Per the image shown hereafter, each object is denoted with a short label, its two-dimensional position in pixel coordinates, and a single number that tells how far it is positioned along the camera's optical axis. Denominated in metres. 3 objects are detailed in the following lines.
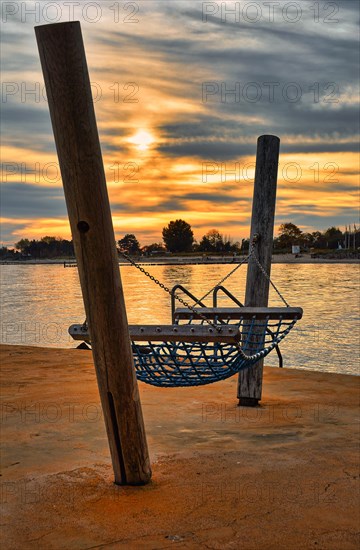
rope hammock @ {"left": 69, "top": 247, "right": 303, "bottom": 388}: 4.24
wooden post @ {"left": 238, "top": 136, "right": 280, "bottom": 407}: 6.92
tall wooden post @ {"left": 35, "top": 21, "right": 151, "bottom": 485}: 3.78
